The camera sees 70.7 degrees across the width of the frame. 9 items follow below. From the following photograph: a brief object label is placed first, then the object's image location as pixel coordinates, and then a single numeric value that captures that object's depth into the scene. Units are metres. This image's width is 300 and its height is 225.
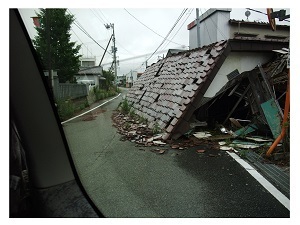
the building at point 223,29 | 15.47
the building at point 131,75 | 68.24
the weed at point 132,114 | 9.06
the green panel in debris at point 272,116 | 5.44
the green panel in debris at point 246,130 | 6.08
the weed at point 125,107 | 10.41
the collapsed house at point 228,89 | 5.98
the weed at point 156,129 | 6.27
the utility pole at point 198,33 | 13.73
